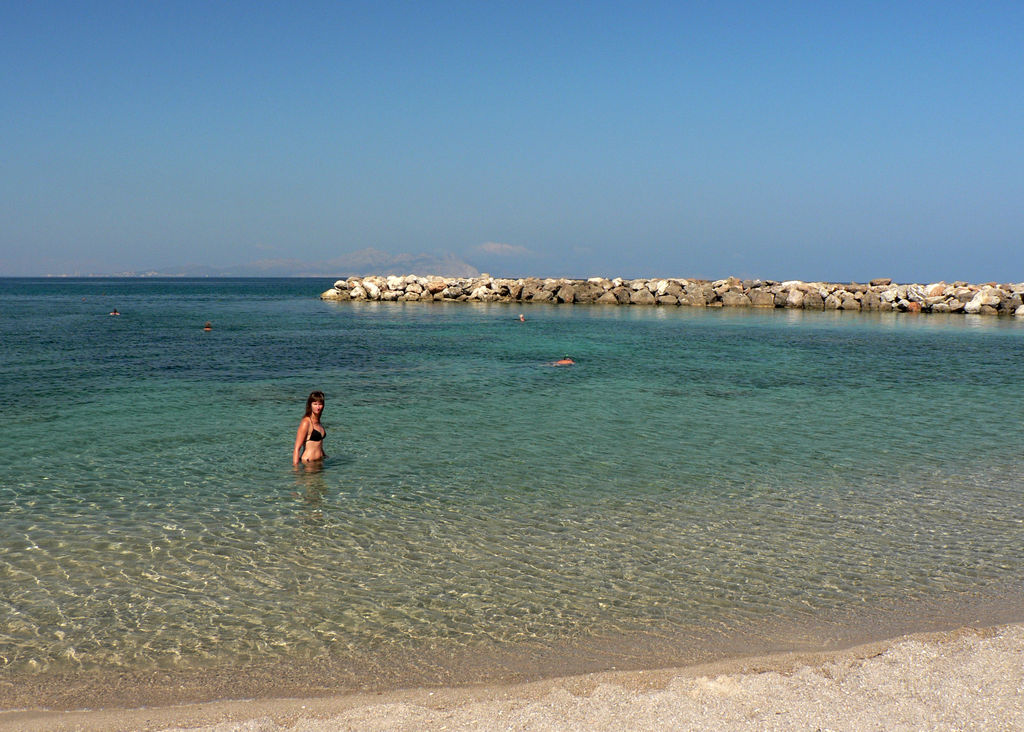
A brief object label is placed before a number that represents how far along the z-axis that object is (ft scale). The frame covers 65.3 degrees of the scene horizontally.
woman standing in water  39.55
